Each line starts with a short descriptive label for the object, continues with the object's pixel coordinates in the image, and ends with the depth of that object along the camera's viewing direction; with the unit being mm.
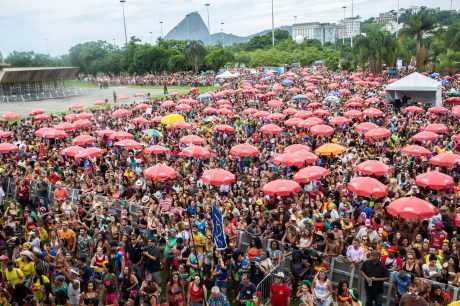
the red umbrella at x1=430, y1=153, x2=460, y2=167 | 13446
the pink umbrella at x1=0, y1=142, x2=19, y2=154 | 17750
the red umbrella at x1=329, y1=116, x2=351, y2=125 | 20766
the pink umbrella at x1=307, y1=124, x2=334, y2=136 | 18062
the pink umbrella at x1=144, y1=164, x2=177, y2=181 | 13500
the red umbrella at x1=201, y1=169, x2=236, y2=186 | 12766
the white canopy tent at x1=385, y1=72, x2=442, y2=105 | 28125
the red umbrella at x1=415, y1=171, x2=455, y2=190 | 11672
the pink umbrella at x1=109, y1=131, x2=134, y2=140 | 18859
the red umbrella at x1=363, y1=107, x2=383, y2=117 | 22328
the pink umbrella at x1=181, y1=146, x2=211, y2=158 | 15836
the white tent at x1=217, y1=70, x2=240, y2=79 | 51500
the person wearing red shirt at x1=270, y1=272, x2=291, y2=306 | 7648
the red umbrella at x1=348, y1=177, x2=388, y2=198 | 11282
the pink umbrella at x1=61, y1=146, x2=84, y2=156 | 16933
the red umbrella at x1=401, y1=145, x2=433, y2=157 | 14797
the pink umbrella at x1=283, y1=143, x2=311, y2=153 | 15695
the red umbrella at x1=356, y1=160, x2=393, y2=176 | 12867
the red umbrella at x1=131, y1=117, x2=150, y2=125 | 23381
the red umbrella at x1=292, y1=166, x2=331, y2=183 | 12836
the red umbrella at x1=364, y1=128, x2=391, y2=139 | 17188
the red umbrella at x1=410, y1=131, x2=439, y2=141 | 16600
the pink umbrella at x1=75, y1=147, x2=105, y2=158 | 16297
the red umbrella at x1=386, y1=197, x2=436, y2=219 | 9687
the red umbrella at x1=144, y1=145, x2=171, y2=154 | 16594
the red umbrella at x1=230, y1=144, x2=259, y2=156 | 15695
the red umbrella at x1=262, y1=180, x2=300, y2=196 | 11727
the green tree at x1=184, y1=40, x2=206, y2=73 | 67562
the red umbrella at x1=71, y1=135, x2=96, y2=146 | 18719
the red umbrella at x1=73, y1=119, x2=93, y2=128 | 22522
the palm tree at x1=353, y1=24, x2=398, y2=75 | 49219
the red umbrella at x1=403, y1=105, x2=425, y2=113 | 23531
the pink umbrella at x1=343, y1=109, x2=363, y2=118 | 22531
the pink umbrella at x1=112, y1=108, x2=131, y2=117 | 26125
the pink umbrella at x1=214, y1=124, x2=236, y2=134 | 20344
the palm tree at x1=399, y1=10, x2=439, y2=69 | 51875
